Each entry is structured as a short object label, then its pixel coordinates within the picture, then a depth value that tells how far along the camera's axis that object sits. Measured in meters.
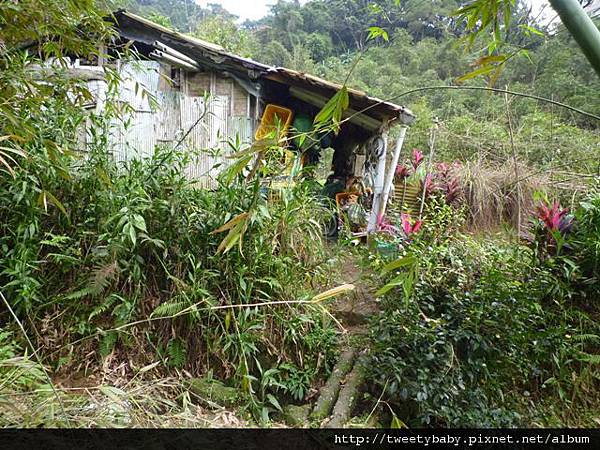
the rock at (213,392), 2.15
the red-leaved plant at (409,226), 2.97
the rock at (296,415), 2.10
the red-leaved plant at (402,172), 6.74
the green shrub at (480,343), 2.09
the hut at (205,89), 4.53
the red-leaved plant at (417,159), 7.24
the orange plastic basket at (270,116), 5.21
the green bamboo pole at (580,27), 0.56
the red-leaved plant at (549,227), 2.71
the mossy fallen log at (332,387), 2.13
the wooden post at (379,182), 4.86
